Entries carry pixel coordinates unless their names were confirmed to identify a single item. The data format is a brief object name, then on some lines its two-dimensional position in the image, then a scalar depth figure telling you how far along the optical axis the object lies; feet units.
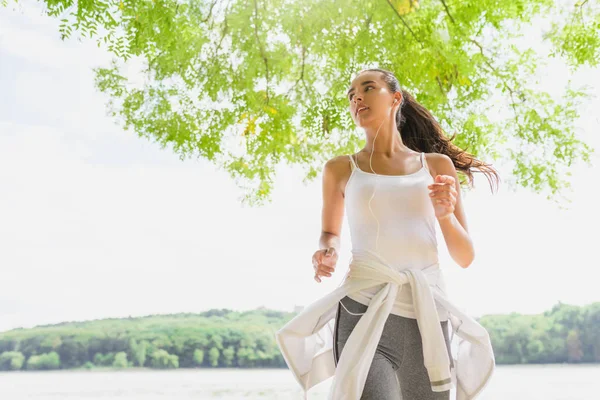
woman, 4.85
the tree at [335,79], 11.27
